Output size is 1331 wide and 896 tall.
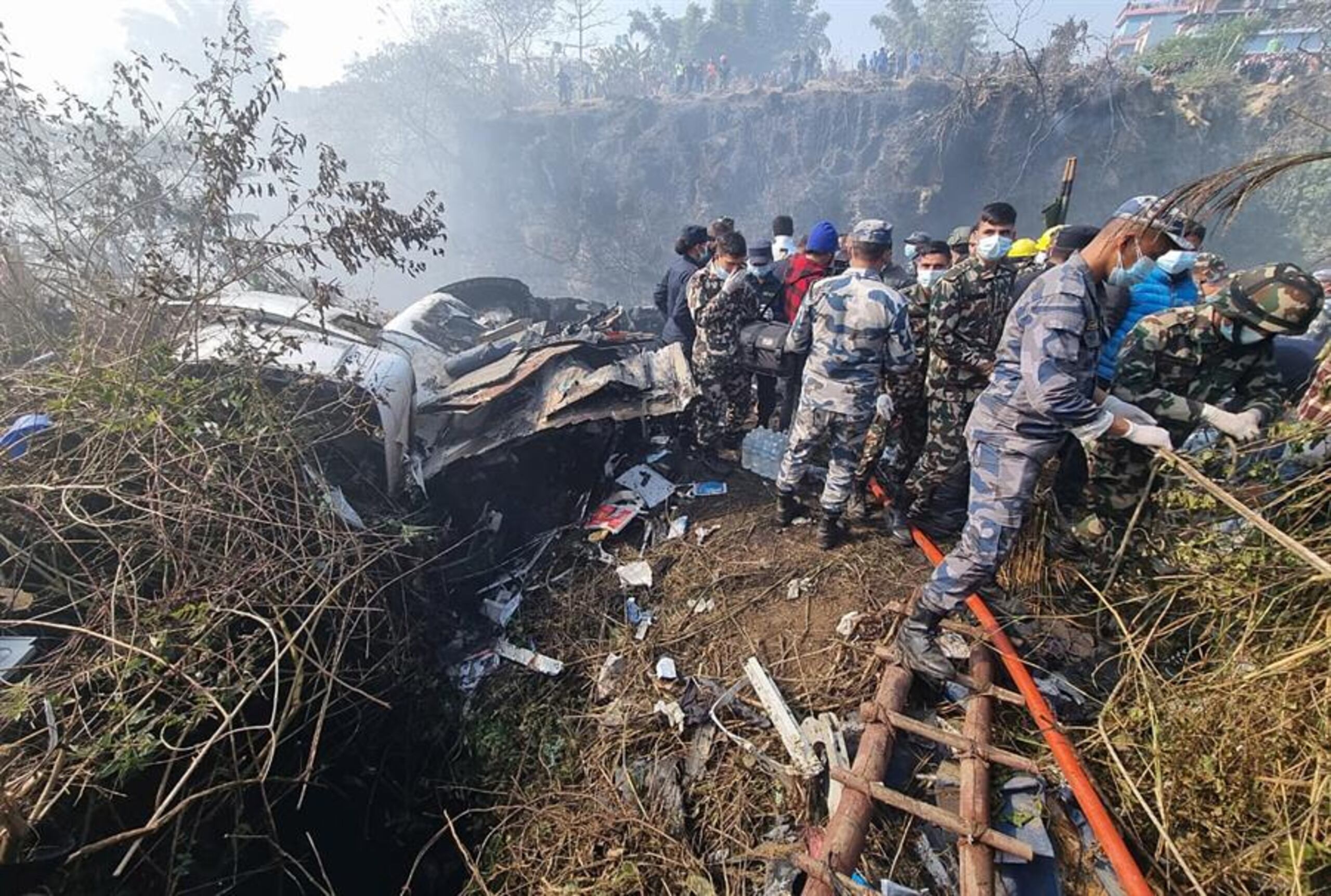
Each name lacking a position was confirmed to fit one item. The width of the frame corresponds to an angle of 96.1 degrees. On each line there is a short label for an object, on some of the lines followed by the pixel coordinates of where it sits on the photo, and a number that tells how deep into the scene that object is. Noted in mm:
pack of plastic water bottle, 4652
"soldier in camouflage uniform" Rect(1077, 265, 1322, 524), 2555
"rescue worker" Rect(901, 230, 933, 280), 5547
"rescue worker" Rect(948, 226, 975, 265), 5383
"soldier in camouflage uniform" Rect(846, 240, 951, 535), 3760
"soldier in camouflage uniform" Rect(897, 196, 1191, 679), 2301
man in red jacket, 4512
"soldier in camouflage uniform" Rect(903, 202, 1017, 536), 3311
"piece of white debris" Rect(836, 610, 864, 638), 3014
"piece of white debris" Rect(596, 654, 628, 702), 3096
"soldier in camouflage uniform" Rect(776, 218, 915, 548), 3350
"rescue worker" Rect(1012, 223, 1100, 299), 3705
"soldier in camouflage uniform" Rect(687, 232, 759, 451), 4543
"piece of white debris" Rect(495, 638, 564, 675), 3301
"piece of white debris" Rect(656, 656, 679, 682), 3014
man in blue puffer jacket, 3430
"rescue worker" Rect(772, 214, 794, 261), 5777
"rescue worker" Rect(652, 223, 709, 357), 5336
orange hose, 1720
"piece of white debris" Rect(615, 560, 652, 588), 3736
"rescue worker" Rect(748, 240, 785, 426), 4629
